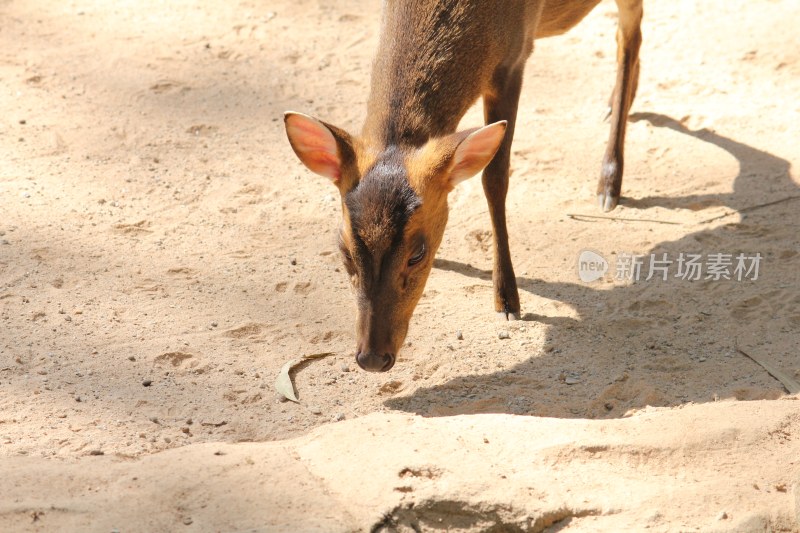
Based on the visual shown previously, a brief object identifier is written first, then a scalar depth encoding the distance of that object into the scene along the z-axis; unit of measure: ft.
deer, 29.48
